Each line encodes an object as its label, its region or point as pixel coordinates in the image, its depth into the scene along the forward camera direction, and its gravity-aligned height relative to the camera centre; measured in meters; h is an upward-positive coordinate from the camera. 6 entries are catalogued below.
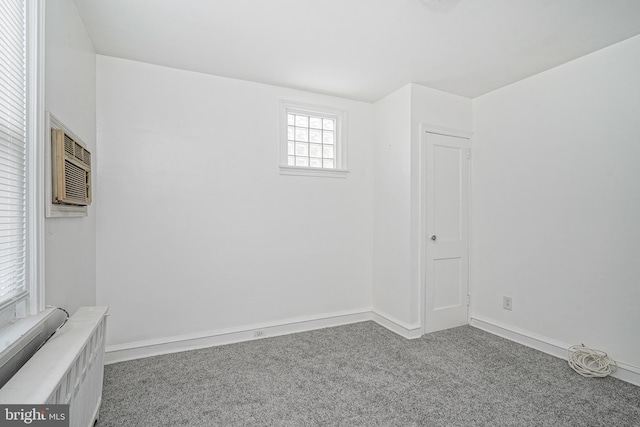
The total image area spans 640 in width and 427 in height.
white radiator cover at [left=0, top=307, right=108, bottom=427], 1.00 -0.57
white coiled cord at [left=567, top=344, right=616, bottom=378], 2.33 -1.16
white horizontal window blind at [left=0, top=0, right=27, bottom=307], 1.21 +0.27
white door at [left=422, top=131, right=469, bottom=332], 3.23 -0.17
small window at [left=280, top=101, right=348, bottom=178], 3.27 +0.82
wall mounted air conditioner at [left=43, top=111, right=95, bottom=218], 1.52 +0.23
